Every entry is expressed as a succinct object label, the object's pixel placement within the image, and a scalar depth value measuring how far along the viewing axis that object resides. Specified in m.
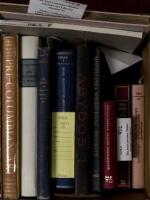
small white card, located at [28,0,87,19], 0.69
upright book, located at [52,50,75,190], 0.70
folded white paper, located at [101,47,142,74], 0.78
